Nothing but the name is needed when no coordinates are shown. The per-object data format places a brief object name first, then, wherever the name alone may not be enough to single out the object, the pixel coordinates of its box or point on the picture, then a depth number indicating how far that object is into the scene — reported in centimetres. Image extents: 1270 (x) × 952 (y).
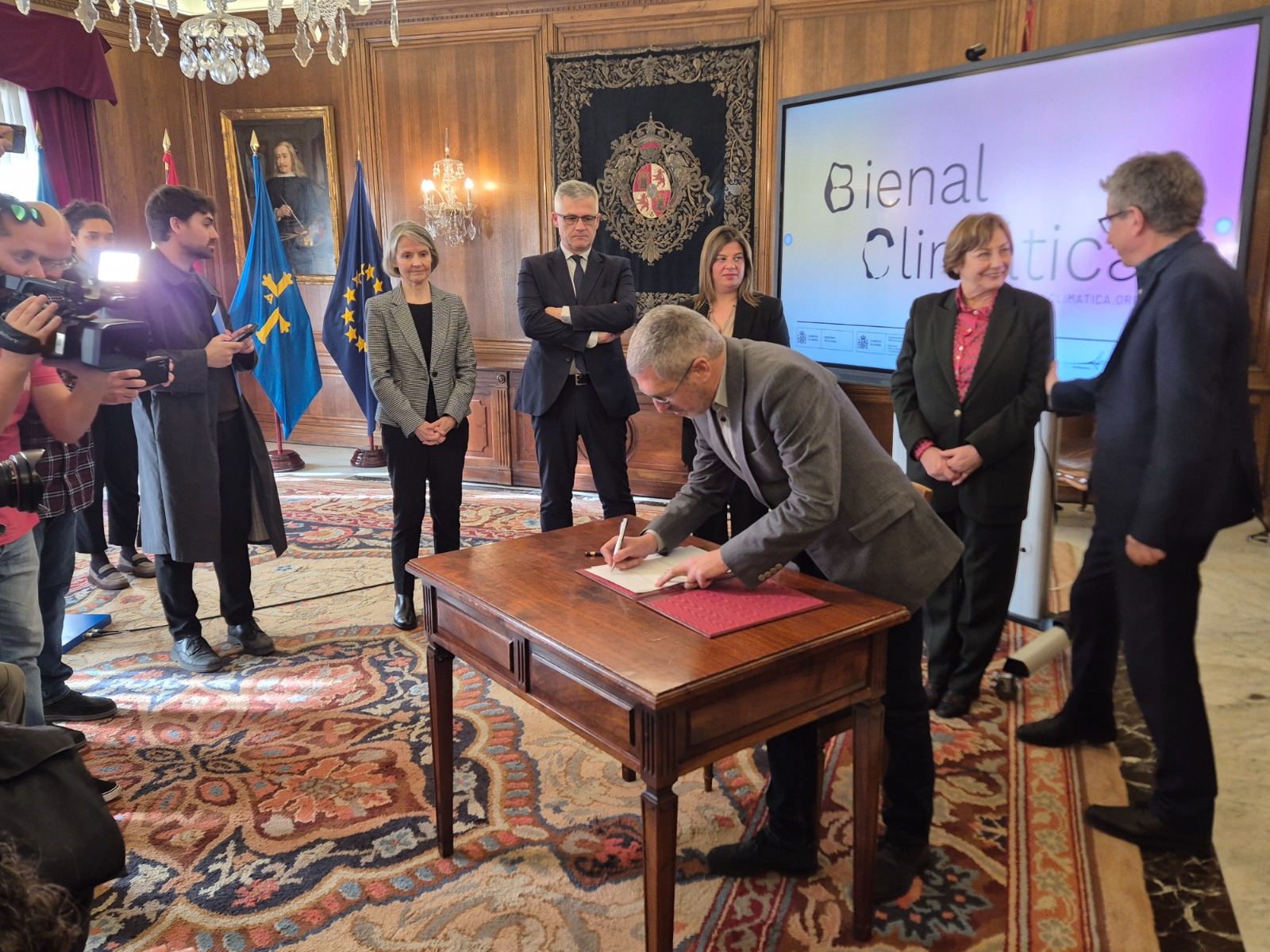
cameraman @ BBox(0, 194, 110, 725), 214
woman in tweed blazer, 345
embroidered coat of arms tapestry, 548
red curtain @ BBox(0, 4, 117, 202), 539
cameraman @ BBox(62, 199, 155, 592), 397
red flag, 575
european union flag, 609
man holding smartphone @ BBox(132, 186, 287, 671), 299
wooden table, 150
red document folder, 168
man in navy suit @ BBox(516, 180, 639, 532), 377
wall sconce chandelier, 614
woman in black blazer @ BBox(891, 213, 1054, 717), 273
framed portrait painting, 659
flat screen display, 347
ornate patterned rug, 193
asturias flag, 600
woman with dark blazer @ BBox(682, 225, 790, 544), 348
